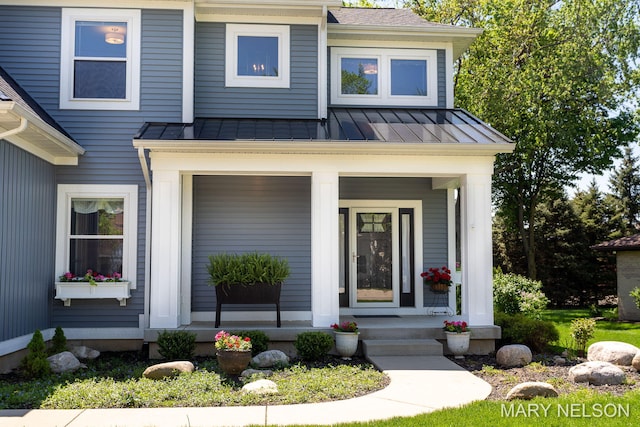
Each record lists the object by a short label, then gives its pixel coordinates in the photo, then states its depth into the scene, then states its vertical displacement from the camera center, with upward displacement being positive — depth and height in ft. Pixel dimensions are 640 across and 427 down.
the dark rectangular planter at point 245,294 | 29.53 -2.10
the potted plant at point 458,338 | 28.22 -4.08
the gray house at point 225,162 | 28.81 +4.36
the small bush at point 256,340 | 27.17 -4.02
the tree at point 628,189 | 88.27 +9.44
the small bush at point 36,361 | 23.98 -4.36
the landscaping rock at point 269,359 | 25.66 -4.64
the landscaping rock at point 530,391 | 19.85 -4.65
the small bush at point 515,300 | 39.04 -3.24
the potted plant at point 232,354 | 23.26 -3.96
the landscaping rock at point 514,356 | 26.48 -4.66
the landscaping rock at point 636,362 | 25.04 -4.67
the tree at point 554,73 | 60.85 +18.35
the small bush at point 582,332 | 28.99 -3.94
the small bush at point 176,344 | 27.12 -4.20
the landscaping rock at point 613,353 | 26.30 -4.55
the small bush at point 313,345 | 26.99 -4.20
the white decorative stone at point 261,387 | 20.72 -4.75
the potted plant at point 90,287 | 29.63 -1.76
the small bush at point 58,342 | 27.78 -4.21
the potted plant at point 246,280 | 29.40 -1.42
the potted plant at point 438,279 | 35.04 -1.65
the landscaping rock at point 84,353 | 28.53 -4.81
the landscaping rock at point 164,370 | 23.24 -4.61
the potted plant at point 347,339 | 27.53 -4.02
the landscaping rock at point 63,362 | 25.07 -4.68
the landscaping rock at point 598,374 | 22.54 -4.65
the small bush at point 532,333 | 30.12 -4.16
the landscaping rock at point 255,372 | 23.46 -4.79
